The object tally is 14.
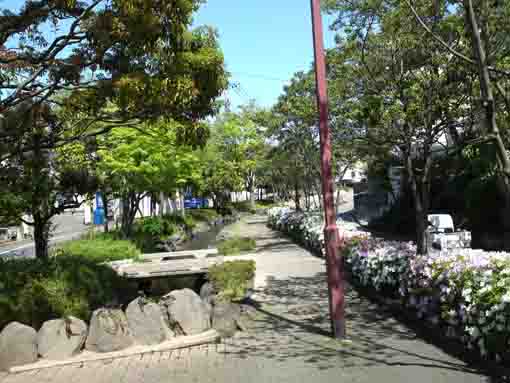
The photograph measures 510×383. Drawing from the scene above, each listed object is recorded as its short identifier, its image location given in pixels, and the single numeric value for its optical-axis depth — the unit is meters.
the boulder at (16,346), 6.58
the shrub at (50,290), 7.53
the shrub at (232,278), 9.83
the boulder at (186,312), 7.52
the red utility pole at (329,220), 7.07
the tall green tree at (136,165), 18.39
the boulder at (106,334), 6.96
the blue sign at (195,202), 59.22
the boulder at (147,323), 7.24
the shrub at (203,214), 38.76
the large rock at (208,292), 9.11
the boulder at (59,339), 6.78
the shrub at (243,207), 58.44
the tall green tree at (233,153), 45.44
